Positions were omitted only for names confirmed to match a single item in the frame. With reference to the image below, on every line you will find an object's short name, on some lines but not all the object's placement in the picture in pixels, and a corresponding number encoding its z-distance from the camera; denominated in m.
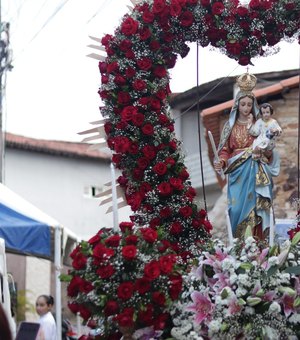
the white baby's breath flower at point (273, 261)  5.68
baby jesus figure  7.56
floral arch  7.32
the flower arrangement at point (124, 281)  5.49
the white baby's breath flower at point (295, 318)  5.61
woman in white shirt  9.27
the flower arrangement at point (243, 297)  5.50
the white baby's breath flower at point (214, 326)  5.46
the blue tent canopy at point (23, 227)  9.95
